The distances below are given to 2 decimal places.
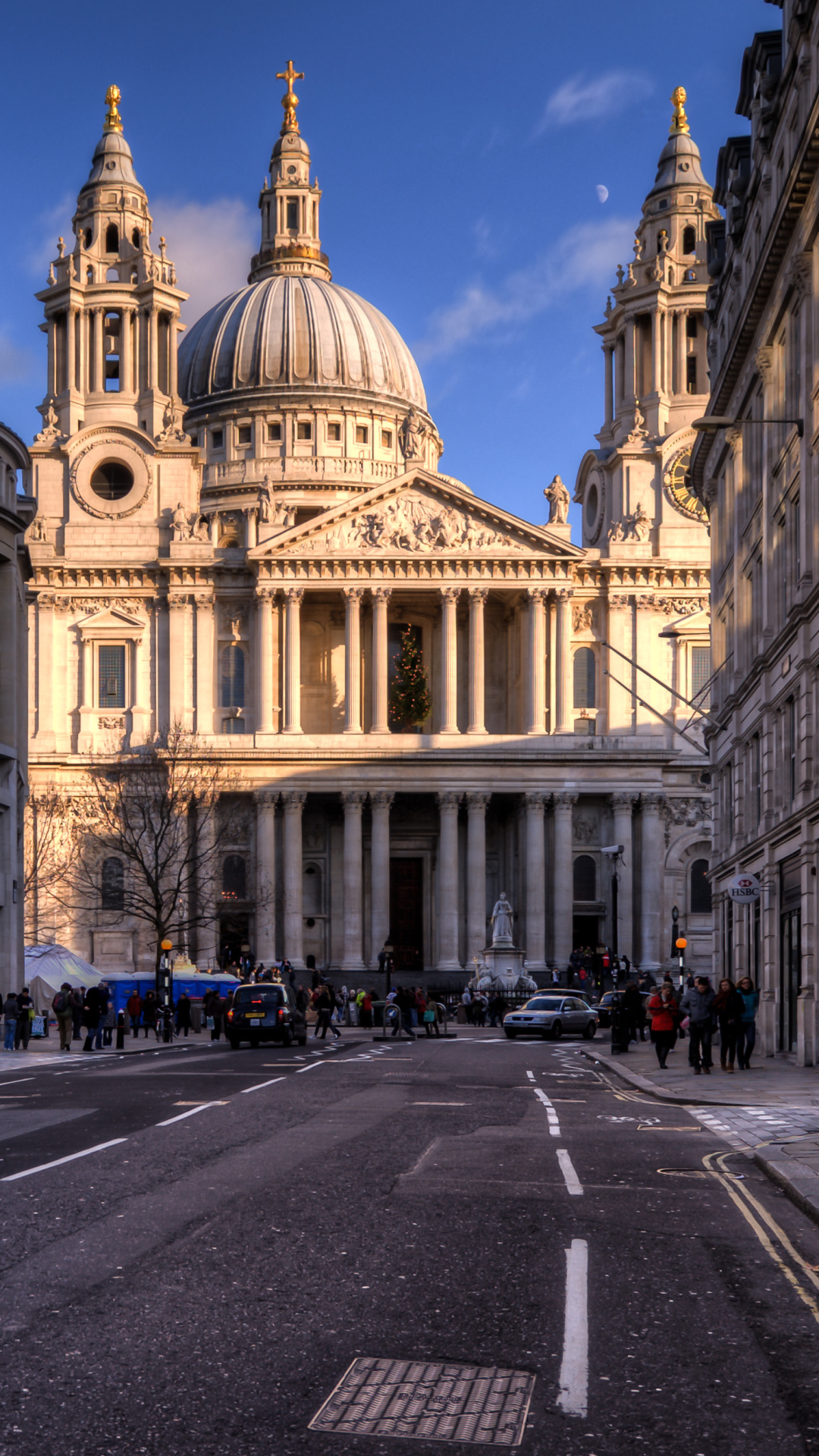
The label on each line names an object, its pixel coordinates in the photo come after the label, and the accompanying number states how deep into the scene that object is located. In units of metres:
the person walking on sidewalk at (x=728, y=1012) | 29.75
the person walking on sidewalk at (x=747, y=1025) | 31.39
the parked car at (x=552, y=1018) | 49.53
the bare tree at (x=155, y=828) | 71.94
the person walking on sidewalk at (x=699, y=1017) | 29.20
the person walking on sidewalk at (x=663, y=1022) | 31.55
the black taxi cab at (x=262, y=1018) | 41.25
